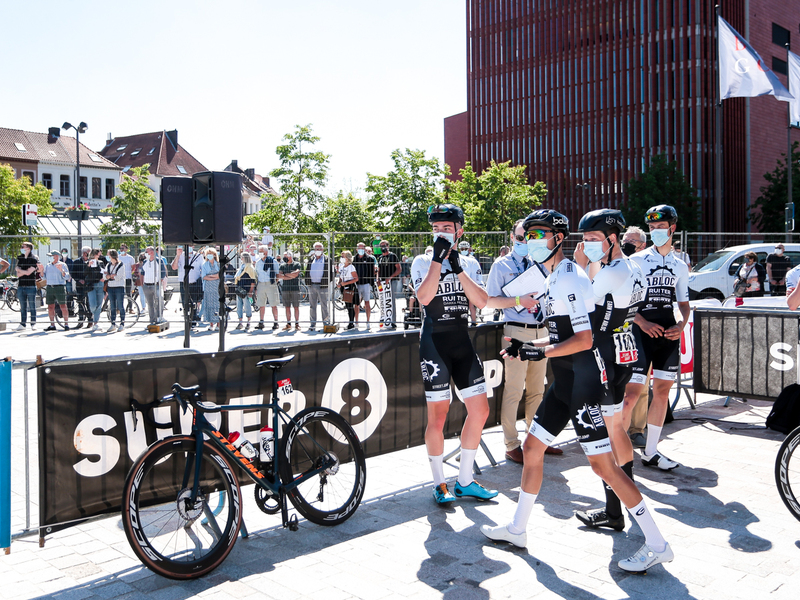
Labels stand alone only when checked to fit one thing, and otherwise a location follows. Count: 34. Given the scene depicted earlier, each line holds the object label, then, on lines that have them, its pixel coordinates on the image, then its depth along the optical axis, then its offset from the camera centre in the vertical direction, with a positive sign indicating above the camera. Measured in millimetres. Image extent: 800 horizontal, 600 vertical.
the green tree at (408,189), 39531 +6243
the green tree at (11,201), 41094 +6185
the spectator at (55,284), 17609 +532
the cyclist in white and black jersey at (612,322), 4449 -158
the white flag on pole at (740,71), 18922 +6091
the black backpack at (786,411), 7125 -1173
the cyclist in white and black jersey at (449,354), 5055 -387
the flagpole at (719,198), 32600 +6118
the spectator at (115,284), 17703 +519
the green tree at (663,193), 46406 +6875
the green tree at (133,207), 49656 +6874
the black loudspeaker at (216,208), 8281 +1117
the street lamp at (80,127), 33872 +8612
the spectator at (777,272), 17422 +574
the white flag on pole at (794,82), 19375 +5903
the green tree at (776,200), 43500 +5958
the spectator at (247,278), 17906 +627
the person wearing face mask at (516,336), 6012 -335
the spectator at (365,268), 16953 +792
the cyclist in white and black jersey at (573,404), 3941 -612
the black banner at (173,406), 4008 -643
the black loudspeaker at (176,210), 8375 +1116
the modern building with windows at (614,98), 54469 +17149
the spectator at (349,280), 16812 +503
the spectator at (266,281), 17141 +521
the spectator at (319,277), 16703 +584
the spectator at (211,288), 17766 +390
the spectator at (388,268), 16734 +770
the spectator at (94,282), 17605 +556
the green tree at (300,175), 33031 +5967
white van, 19141 +698
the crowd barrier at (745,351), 7793 -632
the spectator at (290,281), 17000 +508
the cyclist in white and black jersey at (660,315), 5980 -155
